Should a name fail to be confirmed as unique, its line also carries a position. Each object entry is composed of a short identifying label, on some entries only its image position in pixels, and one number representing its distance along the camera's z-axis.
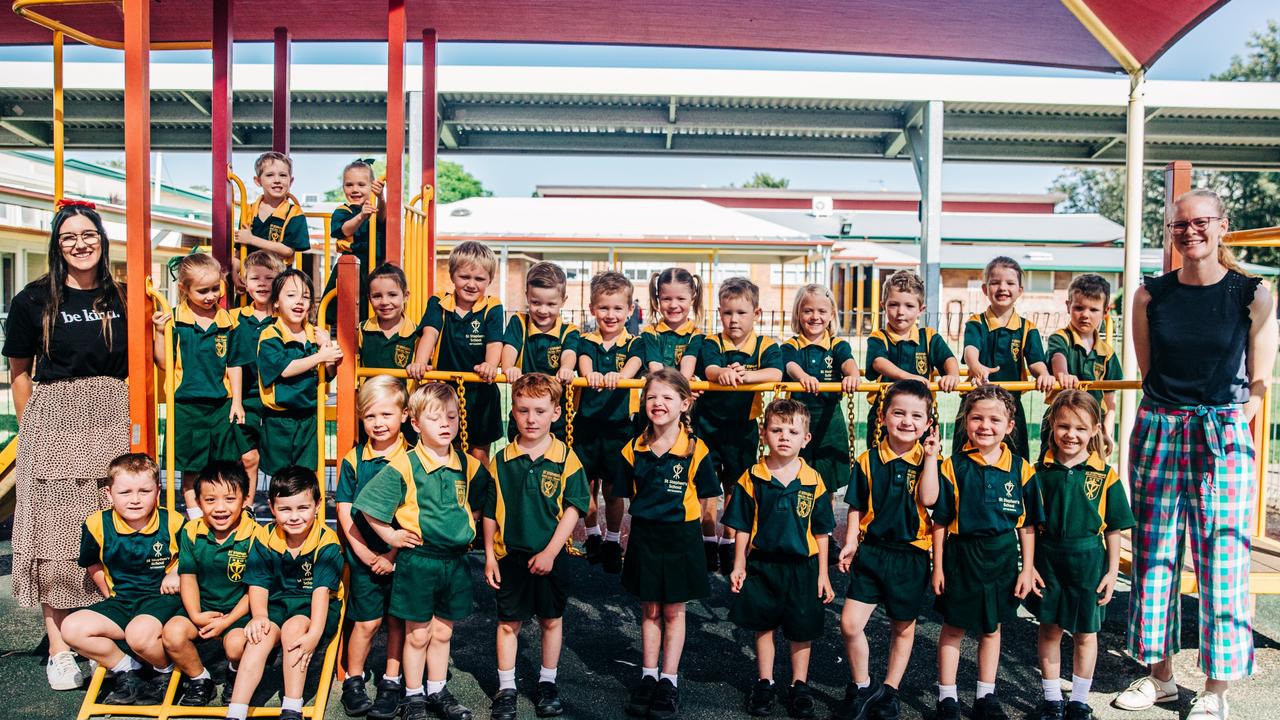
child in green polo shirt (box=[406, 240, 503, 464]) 4.48
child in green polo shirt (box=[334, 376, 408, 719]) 3.45
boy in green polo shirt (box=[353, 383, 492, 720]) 3.38
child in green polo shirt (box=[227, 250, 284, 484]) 4.27
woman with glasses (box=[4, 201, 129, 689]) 3.63
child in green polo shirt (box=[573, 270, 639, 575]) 4.43
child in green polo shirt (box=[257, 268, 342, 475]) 4.18
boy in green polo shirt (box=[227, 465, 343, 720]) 3.34
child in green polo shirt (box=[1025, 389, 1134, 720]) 3.42
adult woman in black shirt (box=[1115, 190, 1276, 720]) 3.35
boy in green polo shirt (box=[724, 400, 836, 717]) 3.47
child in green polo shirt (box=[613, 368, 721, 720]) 3.52
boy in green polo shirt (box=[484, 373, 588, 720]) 3.47
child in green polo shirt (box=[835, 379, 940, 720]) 3.47
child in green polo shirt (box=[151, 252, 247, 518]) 4.20
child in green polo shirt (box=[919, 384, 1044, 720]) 3.41
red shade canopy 4.62
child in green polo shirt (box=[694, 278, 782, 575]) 4.40
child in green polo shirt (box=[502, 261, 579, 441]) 4.43
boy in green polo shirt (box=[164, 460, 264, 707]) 3.42
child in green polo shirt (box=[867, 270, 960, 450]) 4.48
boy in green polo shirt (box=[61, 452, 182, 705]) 3.42
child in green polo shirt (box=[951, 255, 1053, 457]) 4.68
